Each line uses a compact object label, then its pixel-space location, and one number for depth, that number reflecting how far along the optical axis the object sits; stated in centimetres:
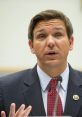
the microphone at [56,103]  228
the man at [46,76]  234
